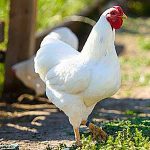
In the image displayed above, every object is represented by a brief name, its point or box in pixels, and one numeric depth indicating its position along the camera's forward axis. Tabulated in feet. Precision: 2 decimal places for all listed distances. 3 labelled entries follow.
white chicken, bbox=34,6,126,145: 21.41
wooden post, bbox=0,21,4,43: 30.79
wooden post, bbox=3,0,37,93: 34.96
